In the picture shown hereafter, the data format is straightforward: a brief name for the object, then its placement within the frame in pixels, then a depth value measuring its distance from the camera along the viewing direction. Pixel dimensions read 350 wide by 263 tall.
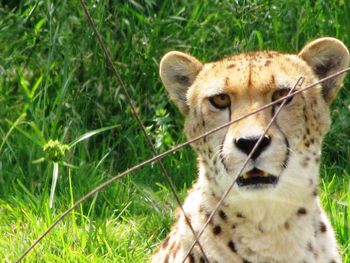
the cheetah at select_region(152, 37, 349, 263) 7.37
